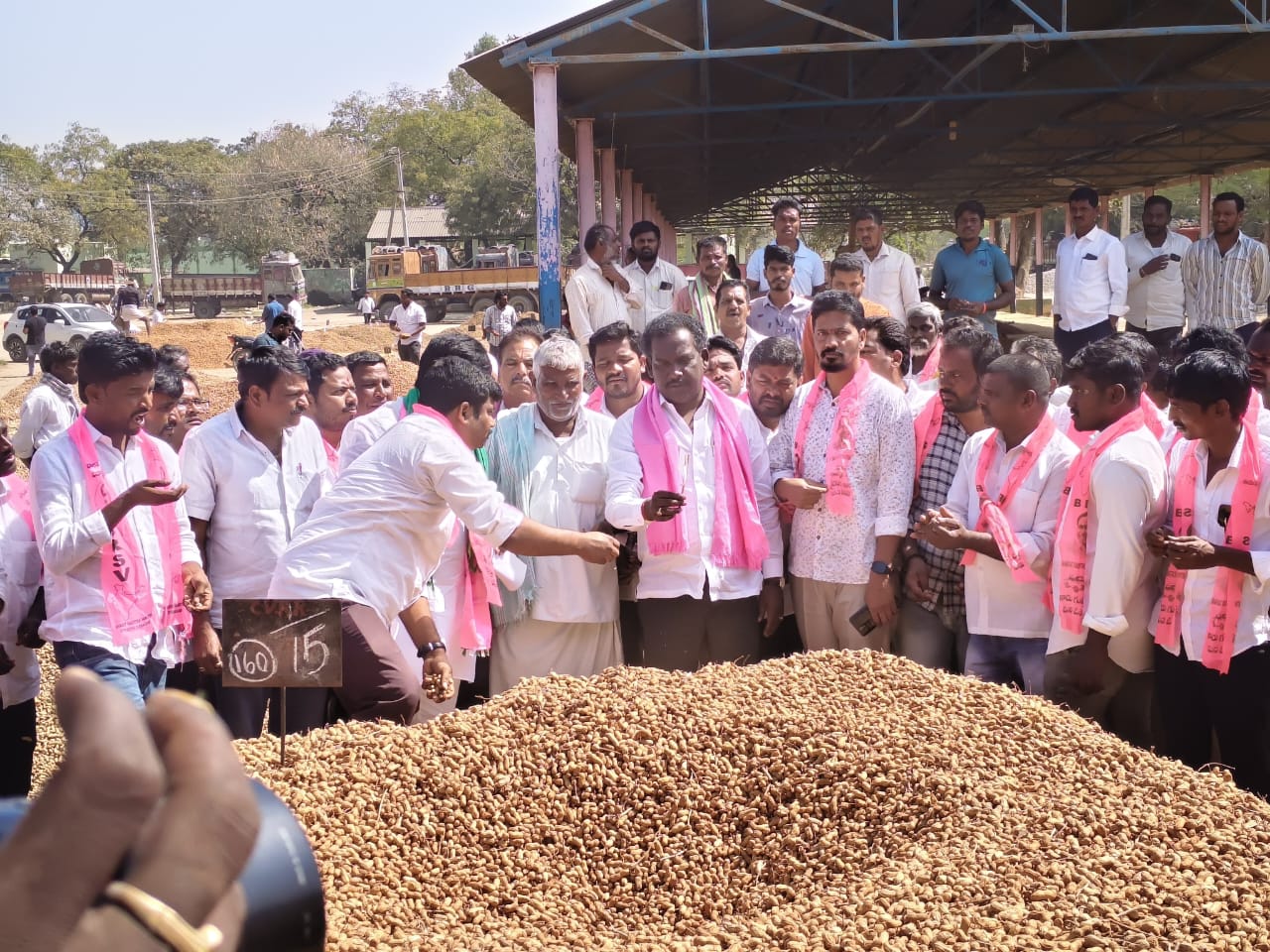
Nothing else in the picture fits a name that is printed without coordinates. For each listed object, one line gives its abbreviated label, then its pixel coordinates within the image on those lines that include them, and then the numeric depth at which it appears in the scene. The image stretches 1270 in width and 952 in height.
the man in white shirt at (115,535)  3.34
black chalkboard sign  2.56
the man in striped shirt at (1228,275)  7.68
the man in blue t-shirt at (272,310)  15.76
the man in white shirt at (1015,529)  3.59
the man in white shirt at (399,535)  3.25
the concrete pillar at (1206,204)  15.45
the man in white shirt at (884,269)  6.84
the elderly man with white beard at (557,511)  4.12
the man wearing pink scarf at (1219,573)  3.04
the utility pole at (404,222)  42.19
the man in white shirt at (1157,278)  7.96
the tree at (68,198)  47.78
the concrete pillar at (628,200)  15.04
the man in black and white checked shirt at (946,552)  3.96
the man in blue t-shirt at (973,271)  7.34
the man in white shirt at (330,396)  4.83
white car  25.50
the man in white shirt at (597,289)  6.88
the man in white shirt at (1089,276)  7.30
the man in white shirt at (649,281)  7.07
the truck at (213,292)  42.34
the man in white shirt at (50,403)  7.15
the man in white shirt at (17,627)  3.66
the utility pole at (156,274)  42.47
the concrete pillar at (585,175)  10.02
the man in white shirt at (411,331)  18.91
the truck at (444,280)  33.69
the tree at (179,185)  52.12
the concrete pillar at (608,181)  11.97
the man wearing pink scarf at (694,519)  4.01
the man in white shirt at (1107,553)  3.27
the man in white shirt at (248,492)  3.85
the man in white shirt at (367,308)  33.75
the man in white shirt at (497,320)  17.98
